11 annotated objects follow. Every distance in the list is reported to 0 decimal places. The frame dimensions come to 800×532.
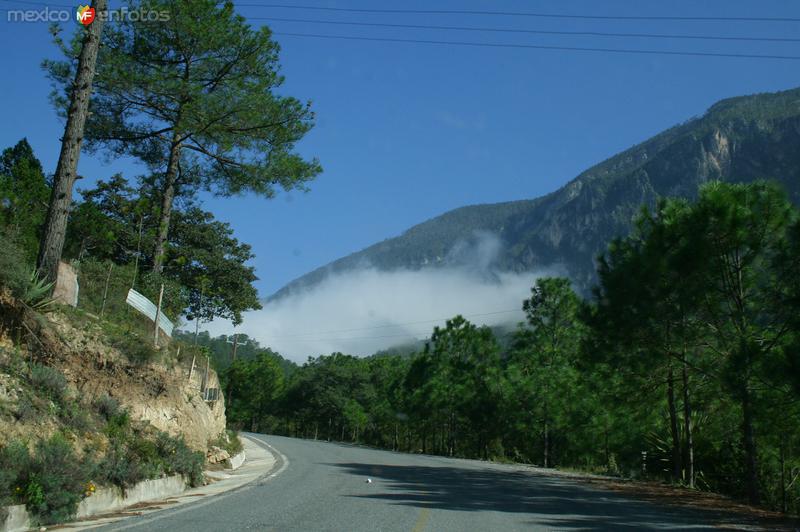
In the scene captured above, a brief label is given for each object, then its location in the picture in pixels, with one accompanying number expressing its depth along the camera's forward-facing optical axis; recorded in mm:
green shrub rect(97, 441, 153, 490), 9945
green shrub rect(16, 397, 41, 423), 9672
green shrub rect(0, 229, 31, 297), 11602
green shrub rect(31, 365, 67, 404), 10812
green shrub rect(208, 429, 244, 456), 21109
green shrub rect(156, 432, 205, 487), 12375
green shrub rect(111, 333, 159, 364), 13953
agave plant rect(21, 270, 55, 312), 11953
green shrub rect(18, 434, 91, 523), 7859
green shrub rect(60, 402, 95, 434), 10742
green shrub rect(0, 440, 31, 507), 7320
